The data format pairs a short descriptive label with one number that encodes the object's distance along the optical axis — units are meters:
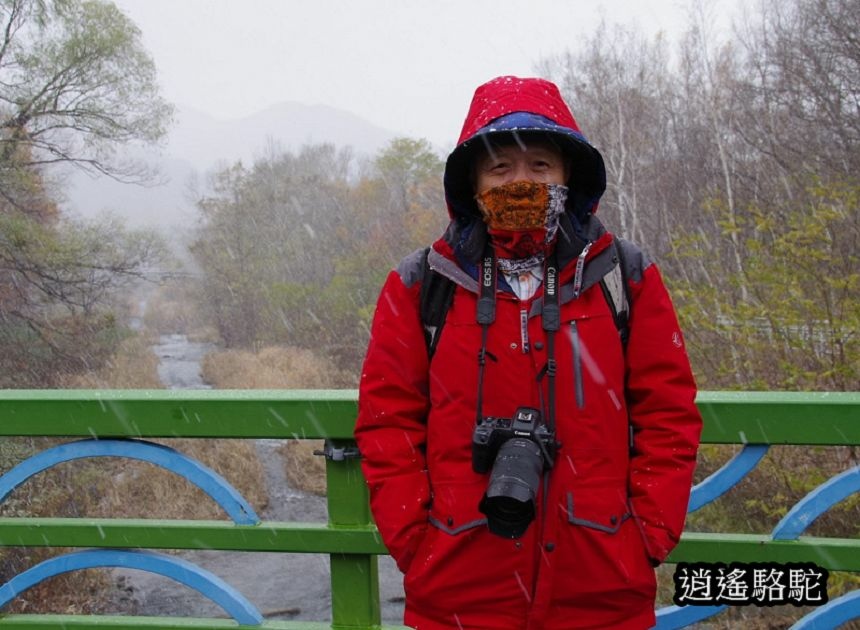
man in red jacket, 1.66
